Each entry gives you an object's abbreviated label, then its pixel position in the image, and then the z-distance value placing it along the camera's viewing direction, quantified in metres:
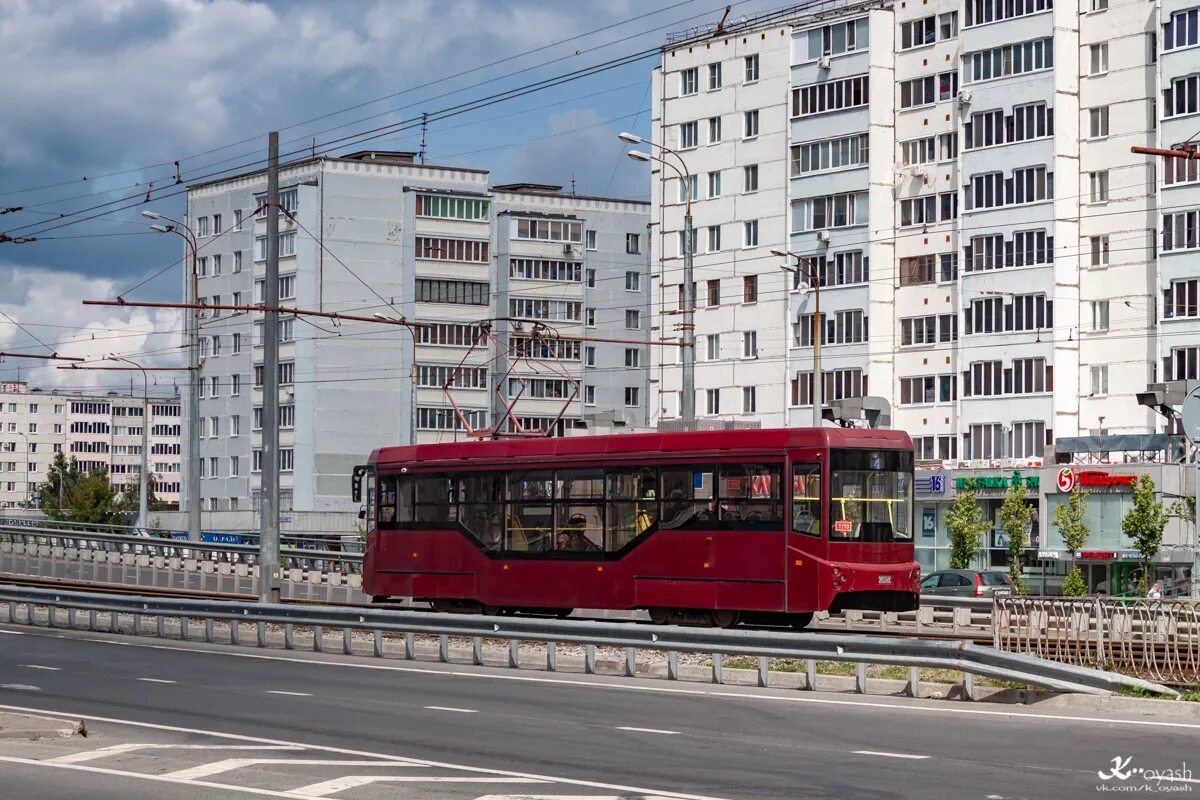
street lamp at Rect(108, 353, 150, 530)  74.44
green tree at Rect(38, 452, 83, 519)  129.00
